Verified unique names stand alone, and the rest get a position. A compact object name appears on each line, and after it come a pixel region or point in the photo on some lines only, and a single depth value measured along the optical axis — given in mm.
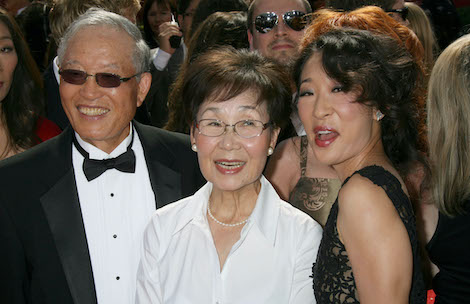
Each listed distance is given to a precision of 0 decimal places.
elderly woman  2348
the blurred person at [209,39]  3826
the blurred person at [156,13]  6766
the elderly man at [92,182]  2504
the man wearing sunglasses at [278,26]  3848
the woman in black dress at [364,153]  2074
